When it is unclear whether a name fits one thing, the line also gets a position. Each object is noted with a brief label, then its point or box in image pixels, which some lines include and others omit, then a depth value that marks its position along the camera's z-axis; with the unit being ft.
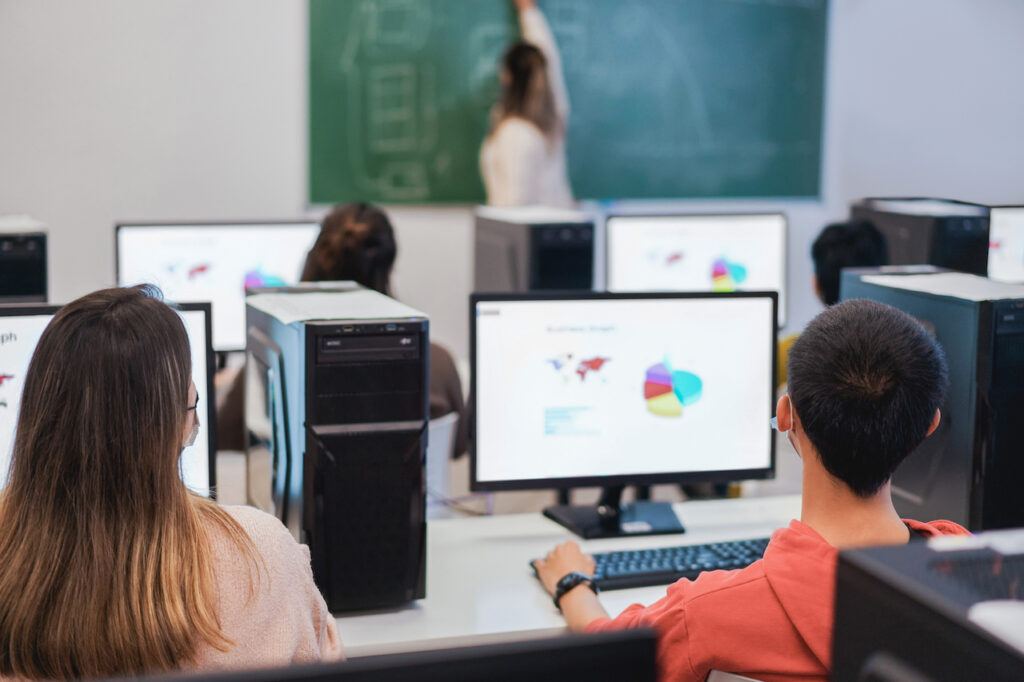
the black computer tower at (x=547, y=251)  9.38
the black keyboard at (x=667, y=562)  5.90
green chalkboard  14.35
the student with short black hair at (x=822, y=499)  3.82
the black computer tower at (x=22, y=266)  7.51
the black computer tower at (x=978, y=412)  6.02
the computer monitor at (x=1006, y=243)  10.91
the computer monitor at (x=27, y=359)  5.59
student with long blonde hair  3.40
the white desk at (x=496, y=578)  5.39
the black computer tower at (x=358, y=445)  5.42
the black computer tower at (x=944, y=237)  9.56
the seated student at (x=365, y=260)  8.33
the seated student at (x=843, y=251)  9.89
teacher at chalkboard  14.38
